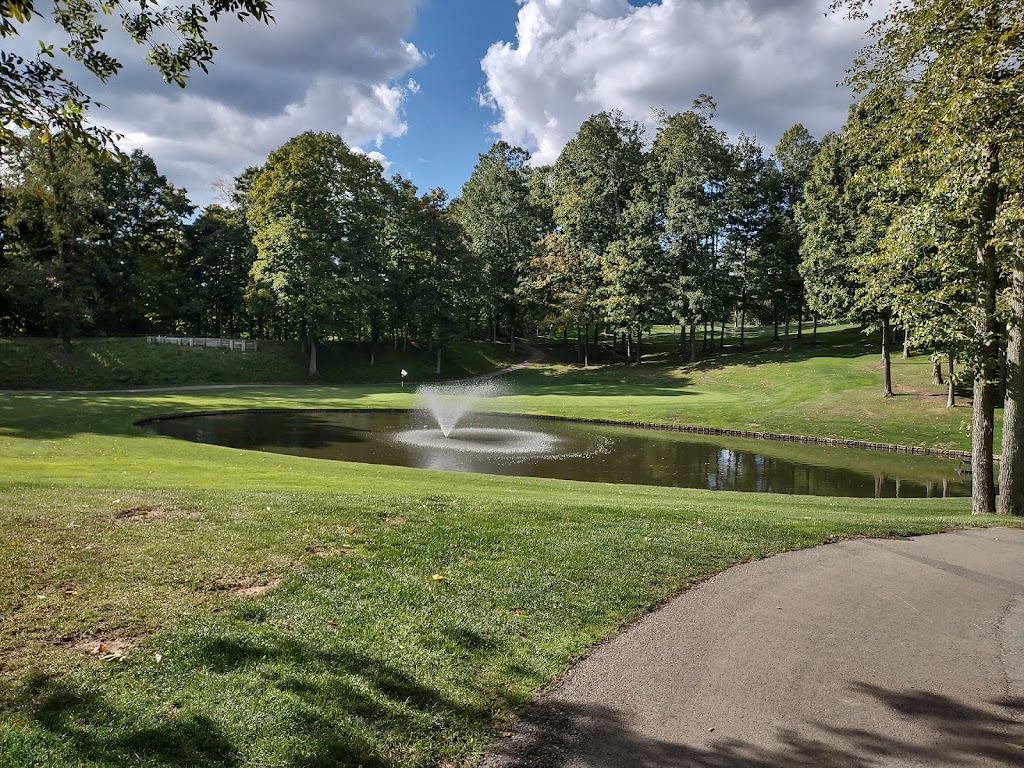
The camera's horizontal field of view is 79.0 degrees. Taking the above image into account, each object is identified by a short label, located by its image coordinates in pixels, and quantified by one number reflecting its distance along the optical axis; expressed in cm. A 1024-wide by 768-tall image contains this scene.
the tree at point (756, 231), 5144
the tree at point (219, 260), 5366
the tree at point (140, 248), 4916
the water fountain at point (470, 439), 2275
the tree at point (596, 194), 5525
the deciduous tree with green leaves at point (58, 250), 3909
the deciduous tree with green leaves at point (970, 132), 1016
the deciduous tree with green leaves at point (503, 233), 6119
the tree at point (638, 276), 5166
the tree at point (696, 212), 5119
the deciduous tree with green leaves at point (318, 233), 4747
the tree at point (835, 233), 3784
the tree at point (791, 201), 5222
